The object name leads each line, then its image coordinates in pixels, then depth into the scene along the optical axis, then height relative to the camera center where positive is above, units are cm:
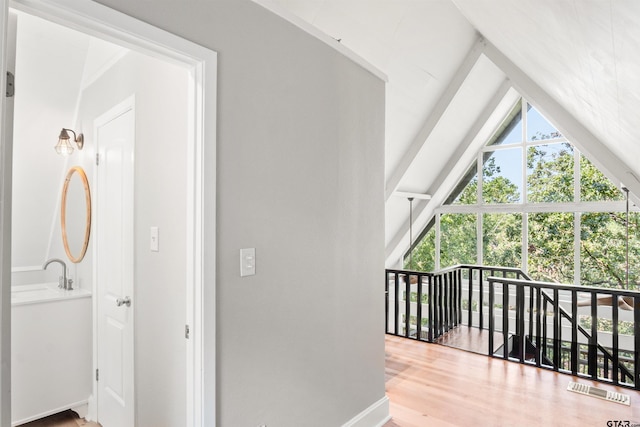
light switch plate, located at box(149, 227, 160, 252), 198 -12
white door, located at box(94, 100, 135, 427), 222 -32
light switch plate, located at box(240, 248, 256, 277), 166 -20
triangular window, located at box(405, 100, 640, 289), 554 -1
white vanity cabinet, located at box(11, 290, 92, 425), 248 -96
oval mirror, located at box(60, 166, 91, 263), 278 +2
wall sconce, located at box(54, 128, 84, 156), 279 +56
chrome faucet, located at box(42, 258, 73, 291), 293 -50
